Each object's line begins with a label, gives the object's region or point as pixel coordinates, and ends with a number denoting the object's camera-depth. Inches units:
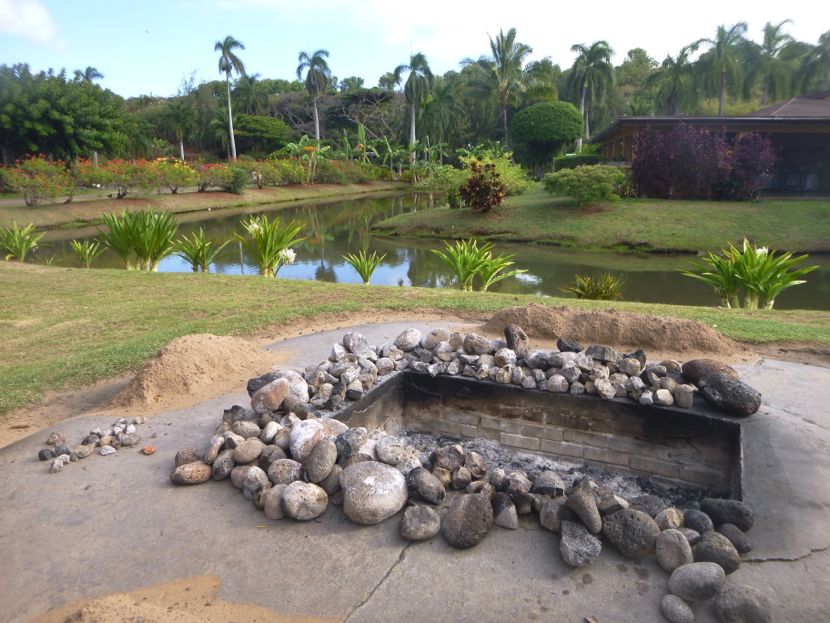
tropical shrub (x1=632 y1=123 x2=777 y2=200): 784.3
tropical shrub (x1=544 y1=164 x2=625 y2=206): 788.6
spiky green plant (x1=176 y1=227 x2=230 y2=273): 423.2
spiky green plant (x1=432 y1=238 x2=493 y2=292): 372.8
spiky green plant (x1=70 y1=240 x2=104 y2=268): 469.4
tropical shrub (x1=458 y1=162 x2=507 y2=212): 829.8
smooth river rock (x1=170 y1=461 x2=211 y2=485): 120.3
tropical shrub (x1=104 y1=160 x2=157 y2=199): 967.0
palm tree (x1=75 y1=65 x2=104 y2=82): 2103.8
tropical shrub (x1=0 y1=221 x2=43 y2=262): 473.7
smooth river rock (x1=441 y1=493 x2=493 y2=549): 99.6
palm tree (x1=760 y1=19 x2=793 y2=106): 1598.2
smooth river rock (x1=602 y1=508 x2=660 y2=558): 95.0
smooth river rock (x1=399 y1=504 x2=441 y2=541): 101.8
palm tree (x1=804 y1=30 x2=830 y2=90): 1519.4
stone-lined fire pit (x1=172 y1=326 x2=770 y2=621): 98.2
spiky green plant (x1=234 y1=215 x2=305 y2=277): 397.7
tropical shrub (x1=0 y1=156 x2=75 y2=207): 821.2
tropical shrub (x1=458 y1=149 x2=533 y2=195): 977.5
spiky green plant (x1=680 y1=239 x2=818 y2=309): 310.5
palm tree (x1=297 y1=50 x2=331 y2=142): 1852.9
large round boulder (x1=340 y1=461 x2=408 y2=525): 106.0
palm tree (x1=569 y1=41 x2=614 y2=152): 1644.9
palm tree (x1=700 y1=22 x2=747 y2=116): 1517.0
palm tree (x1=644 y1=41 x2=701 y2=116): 1601.9
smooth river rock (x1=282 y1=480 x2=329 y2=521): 107.8
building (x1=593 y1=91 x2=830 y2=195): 827.4
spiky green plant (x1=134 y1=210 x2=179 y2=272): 401.4
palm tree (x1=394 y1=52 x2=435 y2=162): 1744.6
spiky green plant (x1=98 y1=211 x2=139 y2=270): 400.8
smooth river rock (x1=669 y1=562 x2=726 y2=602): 84.6
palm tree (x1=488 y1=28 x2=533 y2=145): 1581.0
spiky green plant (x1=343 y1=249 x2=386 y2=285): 395.5
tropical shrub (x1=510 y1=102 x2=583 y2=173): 1326.3
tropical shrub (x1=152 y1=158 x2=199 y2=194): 1044.5
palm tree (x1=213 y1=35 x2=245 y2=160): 1654.8
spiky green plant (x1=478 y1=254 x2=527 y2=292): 381.1
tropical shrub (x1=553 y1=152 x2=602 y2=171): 1146.6
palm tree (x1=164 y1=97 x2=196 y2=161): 1859.0
